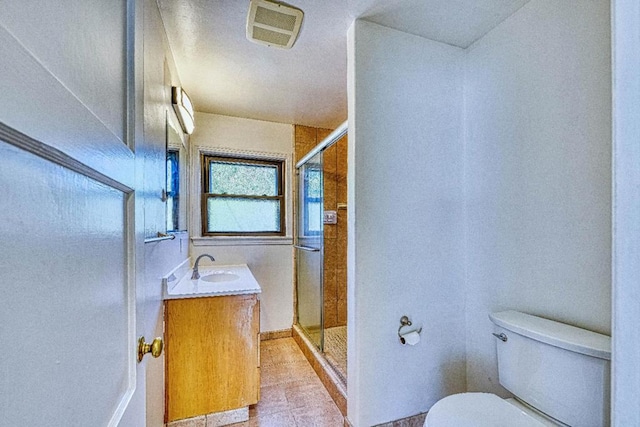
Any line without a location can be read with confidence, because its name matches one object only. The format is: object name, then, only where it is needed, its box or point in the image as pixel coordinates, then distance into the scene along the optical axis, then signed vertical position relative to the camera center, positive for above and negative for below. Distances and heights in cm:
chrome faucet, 227 -50
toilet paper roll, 150 -67
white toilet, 98 -66
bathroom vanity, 166 -83
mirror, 189 +27
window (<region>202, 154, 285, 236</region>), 289 +16
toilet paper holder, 155 -63
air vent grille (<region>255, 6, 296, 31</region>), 144 +101
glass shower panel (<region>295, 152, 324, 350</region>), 267 -37
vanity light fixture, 184 +70
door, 29 +0
